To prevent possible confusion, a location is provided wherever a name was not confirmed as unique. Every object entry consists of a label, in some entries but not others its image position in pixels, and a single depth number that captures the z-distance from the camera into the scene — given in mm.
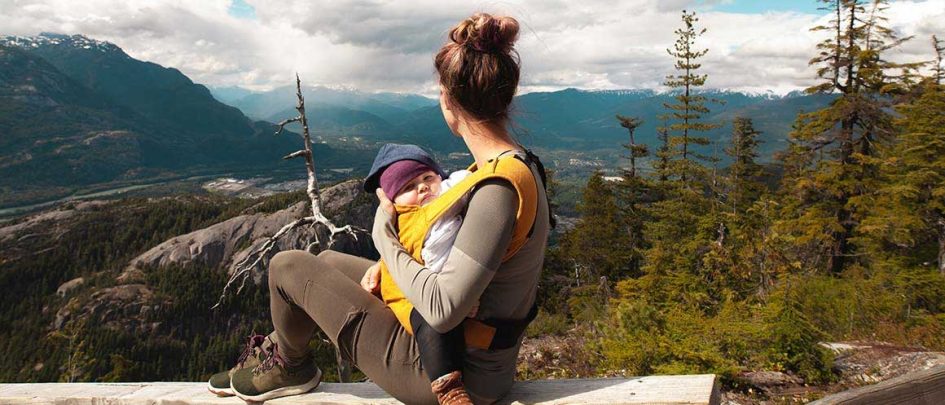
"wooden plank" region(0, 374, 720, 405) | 1872
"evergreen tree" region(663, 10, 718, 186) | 22875
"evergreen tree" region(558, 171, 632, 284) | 26188
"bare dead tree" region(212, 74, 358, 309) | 6160
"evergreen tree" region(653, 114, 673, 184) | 24078
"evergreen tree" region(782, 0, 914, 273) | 17578
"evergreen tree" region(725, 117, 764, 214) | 28688
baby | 1904
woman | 1763
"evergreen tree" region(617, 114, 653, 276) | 26516
